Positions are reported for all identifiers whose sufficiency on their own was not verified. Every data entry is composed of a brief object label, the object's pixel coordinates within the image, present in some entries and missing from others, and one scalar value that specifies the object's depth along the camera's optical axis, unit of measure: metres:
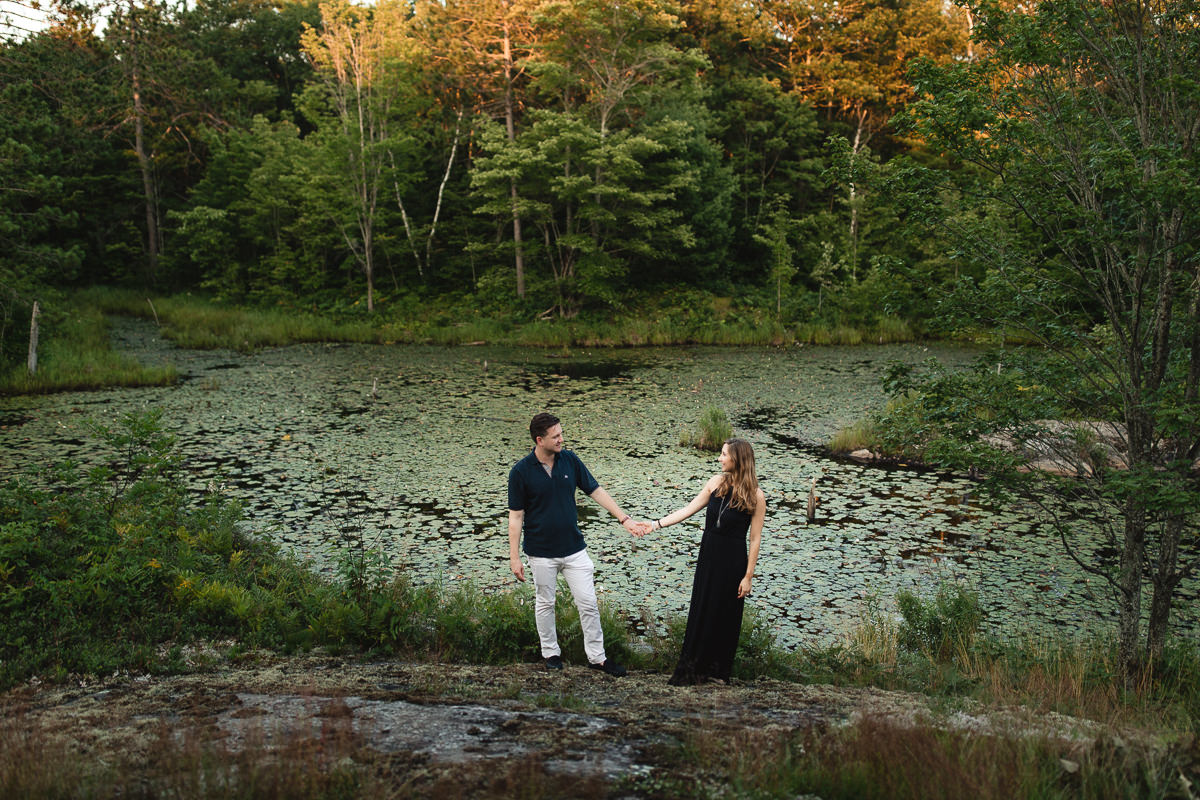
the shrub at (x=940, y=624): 6.17
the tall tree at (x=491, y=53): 28.69
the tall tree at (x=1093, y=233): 5.35
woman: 5.20
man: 5.44
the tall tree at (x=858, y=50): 32.12
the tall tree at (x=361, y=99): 28.64
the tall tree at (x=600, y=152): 26.41
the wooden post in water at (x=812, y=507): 9.51
